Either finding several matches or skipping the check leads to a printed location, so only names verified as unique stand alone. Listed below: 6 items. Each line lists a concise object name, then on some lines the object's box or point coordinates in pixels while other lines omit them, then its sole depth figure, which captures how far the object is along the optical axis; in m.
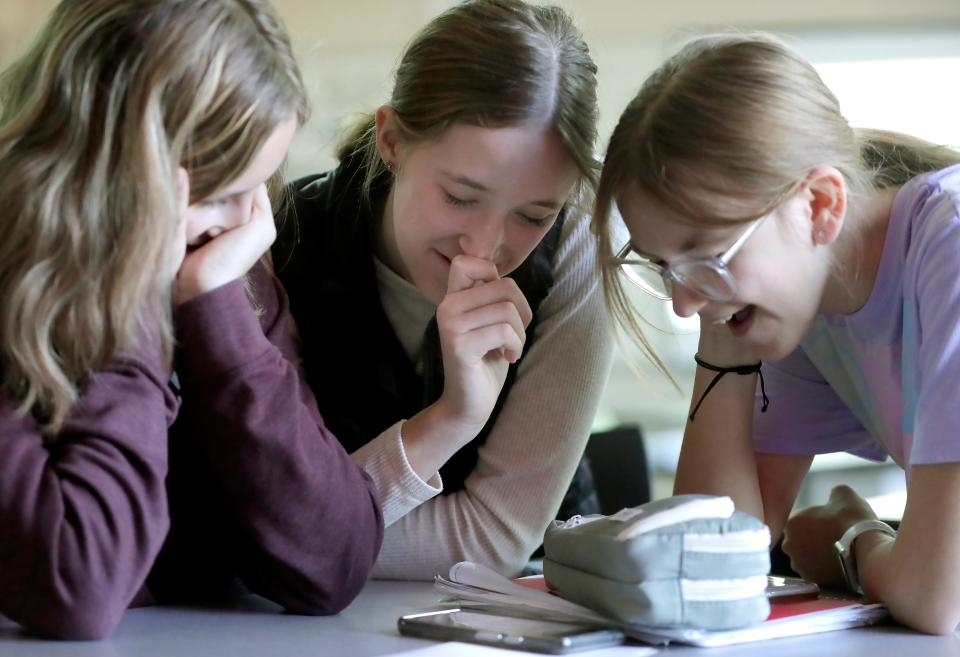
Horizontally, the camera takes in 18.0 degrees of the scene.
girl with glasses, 2.13
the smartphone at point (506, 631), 2.05
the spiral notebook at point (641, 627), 2.06
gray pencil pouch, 2.04
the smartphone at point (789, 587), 2.18
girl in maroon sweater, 2.07
